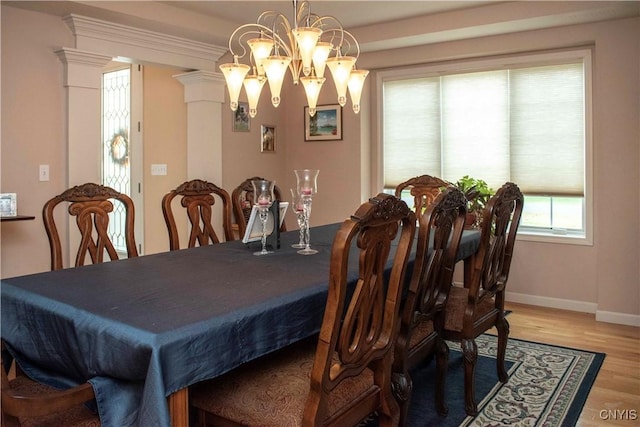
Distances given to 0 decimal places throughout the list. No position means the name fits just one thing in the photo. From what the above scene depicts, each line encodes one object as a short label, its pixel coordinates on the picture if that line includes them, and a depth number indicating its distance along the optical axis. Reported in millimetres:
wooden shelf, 3172
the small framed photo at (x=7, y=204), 3314
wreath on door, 5645
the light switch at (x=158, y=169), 5348
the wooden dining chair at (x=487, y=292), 2326
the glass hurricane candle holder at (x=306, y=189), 2584
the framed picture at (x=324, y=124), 5336
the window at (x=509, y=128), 4289
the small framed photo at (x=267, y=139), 5391
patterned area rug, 2426
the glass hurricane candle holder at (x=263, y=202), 2508
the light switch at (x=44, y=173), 3650
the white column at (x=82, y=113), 3715
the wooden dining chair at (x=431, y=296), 1940
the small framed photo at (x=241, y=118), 5078
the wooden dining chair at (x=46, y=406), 1249
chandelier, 2518
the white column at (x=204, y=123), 4727
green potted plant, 4094
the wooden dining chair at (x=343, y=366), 1452
